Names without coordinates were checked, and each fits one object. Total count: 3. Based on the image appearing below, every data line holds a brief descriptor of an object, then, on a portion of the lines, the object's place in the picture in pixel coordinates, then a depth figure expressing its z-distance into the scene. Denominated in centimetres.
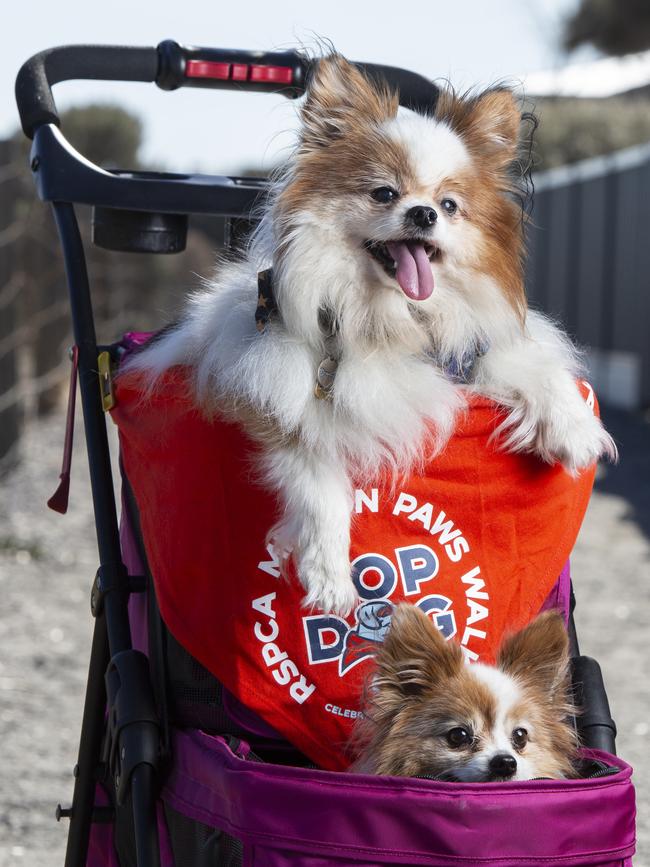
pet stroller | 191
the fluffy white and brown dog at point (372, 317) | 238
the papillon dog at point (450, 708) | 215
